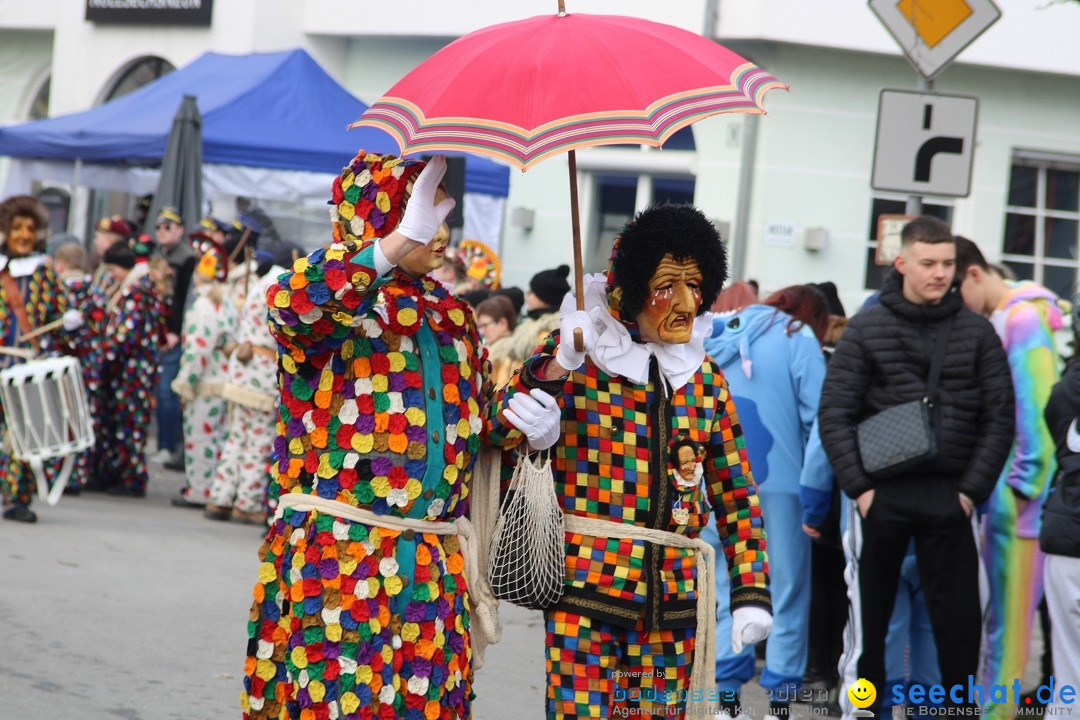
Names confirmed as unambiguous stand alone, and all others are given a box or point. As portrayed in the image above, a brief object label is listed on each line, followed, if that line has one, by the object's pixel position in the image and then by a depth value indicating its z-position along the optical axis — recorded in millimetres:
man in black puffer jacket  11352
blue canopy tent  27641
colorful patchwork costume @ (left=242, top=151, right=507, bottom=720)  6937
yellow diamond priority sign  15320
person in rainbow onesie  12008
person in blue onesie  12984
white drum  18266
